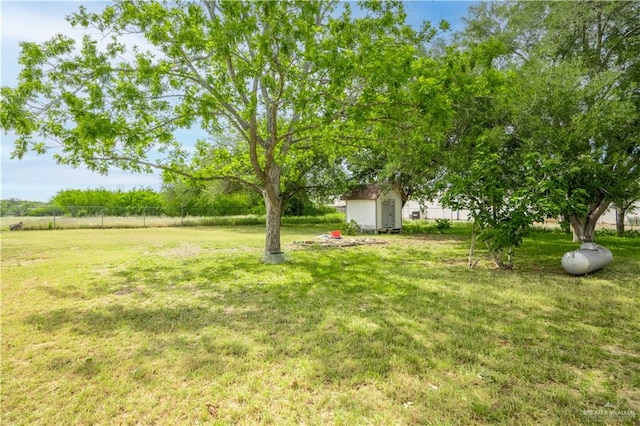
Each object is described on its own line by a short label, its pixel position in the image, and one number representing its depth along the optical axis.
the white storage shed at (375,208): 17.22
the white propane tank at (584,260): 6.58
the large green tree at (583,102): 7.86
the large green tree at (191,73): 5.51
